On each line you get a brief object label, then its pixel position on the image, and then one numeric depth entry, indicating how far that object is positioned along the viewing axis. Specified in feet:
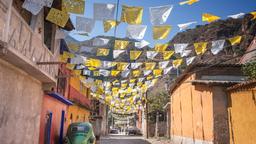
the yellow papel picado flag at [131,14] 32.96
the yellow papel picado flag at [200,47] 44.20
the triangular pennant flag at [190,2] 29.25
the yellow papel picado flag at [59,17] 32.65
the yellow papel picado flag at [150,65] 55.67
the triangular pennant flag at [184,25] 36.58
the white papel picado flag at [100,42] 43.47
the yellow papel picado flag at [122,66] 57.26
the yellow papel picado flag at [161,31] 35.40
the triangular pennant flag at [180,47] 45.88
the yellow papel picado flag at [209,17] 34.63
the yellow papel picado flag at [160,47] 46.47
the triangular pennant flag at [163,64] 56.22
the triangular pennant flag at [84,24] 34.01
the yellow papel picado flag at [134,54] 49.57
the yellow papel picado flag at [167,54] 49.49
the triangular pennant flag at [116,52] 48.78
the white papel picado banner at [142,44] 44.38
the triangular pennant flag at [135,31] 36.37
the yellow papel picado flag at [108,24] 35.04
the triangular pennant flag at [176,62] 54.13
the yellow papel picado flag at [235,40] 43.32
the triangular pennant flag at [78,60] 51.65
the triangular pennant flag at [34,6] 27.96
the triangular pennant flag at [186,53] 49.46
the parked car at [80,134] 49.77
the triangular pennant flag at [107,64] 55.98
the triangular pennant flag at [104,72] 64.10
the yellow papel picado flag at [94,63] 53.93
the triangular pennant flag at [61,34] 41.37
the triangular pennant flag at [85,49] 47.54
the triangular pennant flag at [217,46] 45.06
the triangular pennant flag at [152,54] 50.41
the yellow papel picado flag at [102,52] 49.41
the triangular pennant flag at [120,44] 44.31
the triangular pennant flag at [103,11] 32.45
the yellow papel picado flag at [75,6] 30.45
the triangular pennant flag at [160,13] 33.42
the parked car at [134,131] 189.26
